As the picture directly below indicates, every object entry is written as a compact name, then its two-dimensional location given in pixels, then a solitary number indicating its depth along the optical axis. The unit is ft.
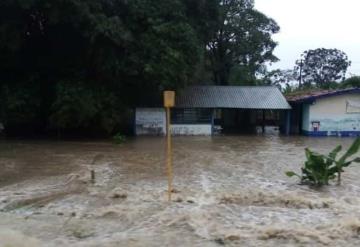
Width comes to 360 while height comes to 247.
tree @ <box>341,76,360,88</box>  130.41
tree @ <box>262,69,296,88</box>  155.98
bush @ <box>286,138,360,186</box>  40.06
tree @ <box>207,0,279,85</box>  124.57
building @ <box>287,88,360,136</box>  101.35
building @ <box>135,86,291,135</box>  98.12
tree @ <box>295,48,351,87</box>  216.13
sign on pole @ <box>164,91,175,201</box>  31.12
